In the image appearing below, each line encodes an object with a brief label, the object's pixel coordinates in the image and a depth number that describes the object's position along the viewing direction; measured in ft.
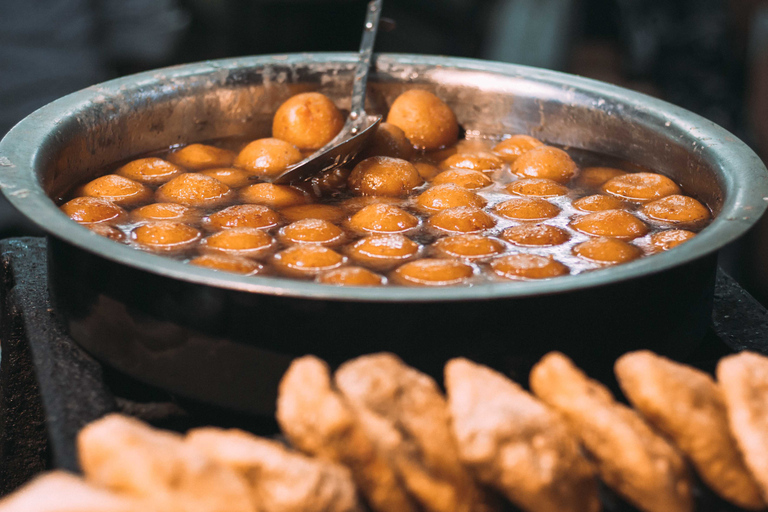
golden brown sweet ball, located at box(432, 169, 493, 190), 4.52
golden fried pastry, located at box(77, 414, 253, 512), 3.25
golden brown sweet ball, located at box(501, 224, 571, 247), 4.25
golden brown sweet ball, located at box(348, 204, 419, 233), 4.30
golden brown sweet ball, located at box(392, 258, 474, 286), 4.09
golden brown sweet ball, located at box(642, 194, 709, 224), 4.35
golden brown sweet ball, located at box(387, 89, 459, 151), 4.73
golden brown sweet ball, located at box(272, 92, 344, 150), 4.67
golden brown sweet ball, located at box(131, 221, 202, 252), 4.19
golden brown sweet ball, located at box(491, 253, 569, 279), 4.11
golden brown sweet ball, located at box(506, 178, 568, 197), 4.48
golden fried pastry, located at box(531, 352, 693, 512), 3.71
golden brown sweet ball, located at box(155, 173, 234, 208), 4.39
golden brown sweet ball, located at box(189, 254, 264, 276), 4.07
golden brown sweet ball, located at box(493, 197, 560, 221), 4.36
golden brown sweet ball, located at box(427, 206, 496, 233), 4.30
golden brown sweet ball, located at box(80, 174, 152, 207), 4.37
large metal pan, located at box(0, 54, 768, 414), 3.82
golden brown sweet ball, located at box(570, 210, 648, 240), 4.30
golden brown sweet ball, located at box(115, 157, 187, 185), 4.49
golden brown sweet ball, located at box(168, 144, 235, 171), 4.59
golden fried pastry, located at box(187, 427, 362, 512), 3.39
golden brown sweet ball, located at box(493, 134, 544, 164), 4.69
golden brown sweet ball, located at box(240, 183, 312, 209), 4.40
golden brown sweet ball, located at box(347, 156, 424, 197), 4.48
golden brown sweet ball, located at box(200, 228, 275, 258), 4.18
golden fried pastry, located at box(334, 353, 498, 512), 3.67
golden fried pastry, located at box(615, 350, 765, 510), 3.76
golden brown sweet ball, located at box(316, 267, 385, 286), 4.06
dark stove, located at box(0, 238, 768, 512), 3.92
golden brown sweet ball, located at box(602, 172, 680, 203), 4.47
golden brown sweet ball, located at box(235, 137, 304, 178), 4.55
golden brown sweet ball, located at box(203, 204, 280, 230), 4.28
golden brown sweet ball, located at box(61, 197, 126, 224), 4.26
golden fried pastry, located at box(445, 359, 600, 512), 3.56
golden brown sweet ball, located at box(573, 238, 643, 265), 4.18
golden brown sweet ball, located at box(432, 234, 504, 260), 4.19
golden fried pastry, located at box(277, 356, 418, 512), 3.63
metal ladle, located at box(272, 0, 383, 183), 4.46
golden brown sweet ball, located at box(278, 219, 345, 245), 4.23
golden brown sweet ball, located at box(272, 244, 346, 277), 4.12
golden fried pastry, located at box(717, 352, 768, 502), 3.73
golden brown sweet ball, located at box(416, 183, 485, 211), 4.40
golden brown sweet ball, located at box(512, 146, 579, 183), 4.56
